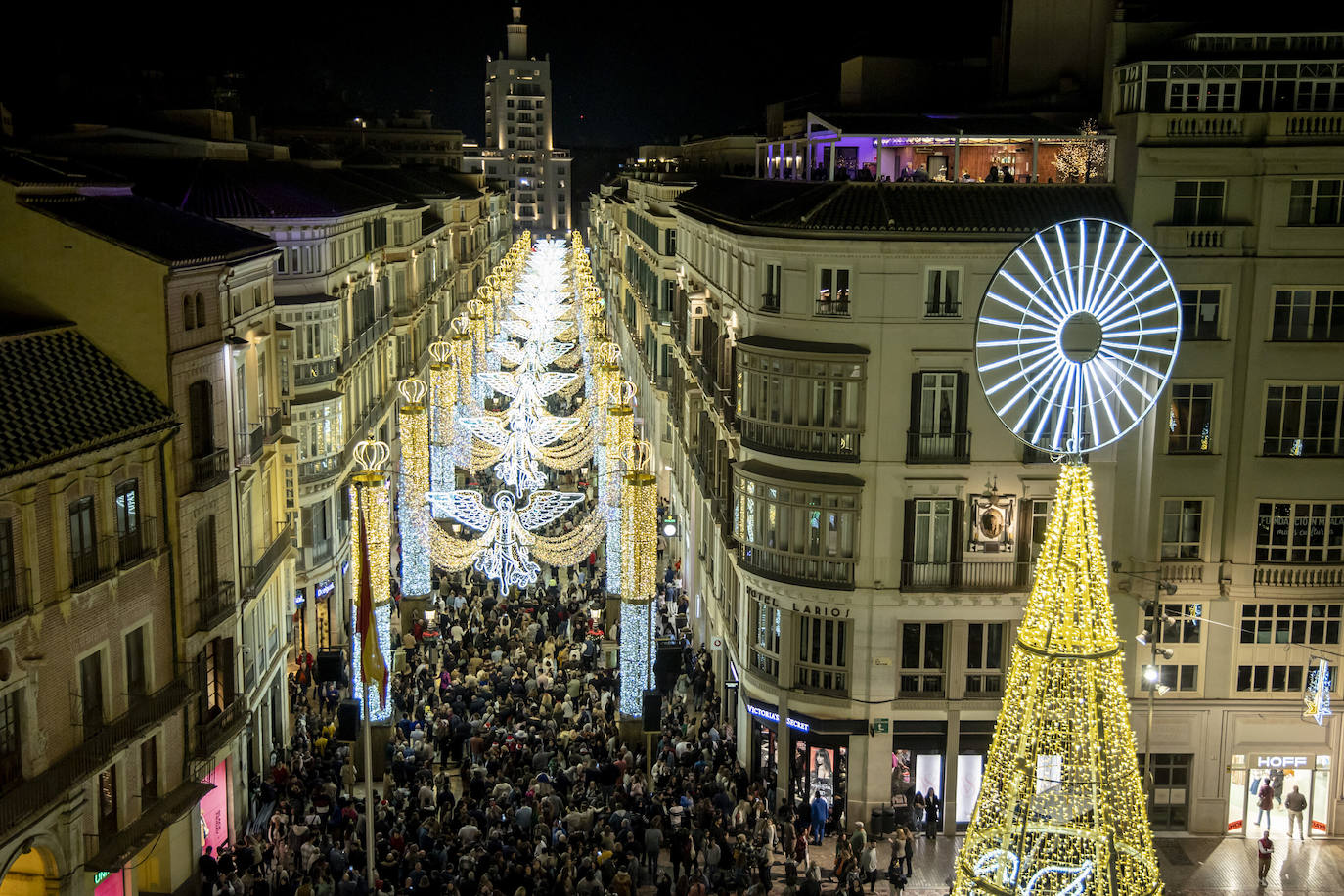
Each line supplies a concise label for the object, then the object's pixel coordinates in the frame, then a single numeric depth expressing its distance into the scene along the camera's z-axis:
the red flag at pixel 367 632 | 25.11
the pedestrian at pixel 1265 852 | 28.67
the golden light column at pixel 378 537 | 33.38
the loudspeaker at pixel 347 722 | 29.22
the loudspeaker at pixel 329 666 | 30.92
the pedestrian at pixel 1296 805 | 30.64
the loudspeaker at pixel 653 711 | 31.44
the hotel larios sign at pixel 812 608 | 31.58
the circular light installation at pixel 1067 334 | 22.17
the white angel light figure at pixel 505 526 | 41.84
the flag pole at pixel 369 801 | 23.12
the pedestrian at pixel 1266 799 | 30.97
